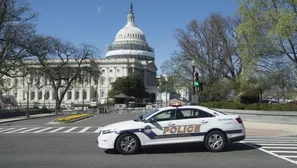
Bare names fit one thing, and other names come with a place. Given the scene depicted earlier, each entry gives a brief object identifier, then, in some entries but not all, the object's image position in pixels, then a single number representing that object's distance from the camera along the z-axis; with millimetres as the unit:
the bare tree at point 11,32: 34969
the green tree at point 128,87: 97938
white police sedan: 10430
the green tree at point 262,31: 23547
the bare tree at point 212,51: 38419
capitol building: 133125
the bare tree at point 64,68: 59150
